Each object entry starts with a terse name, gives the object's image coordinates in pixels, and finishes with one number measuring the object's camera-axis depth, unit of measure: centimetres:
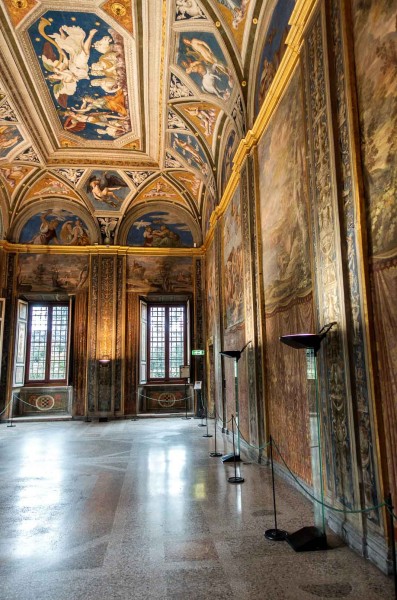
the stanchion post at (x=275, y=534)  476
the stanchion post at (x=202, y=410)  1614
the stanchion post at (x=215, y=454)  922
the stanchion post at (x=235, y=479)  711
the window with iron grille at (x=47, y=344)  1709
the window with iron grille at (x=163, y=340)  1753
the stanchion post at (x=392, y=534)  322
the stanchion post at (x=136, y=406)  1631
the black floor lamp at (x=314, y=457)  453
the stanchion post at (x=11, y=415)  1494
